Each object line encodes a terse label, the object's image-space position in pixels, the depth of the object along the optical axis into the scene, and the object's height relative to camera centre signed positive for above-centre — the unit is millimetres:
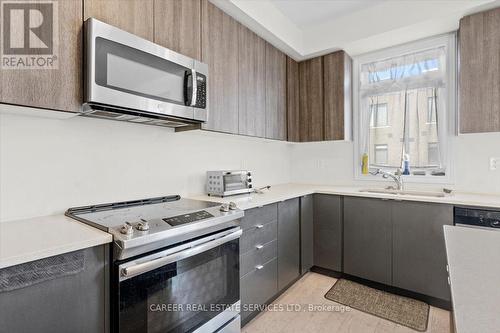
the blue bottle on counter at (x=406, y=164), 2659 +38
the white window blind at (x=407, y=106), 2480 +644
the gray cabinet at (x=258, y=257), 1775 -662
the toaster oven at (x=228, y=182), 2118 -124
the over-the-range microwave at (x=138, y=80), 1217 +481
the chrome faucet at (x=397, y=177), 2551 -92
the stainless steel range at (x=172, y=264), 1076 -470
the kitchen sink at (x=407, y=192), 2381 -236
